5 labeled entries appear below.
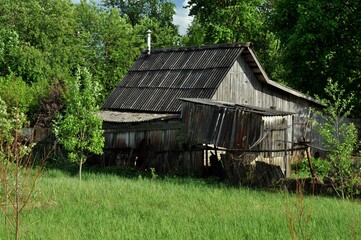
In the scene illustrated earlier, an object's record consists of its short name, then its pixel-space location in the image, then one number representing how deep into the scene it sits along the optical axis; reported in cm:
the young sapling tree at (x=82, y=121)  1845
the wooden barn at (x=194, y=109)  1884
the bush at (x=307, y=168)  1917
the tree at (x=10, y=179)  1225
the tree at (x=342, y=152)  1310
